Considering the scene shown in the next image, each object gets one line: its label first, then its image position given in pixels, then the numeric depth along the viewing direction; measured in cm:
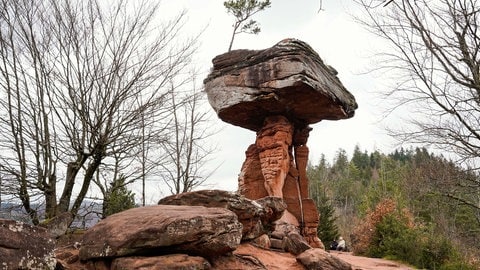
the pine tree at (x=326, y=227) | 2186
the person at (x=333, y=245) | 2099
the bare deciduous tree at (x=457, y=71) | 766
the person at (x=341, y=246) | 2033
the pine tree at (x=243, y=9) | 1630
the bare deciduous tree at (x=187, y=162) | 1600
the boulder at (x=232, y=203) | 739
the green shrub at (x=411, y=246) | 1583
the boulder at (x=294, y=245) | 870
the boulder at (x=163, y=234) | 499
